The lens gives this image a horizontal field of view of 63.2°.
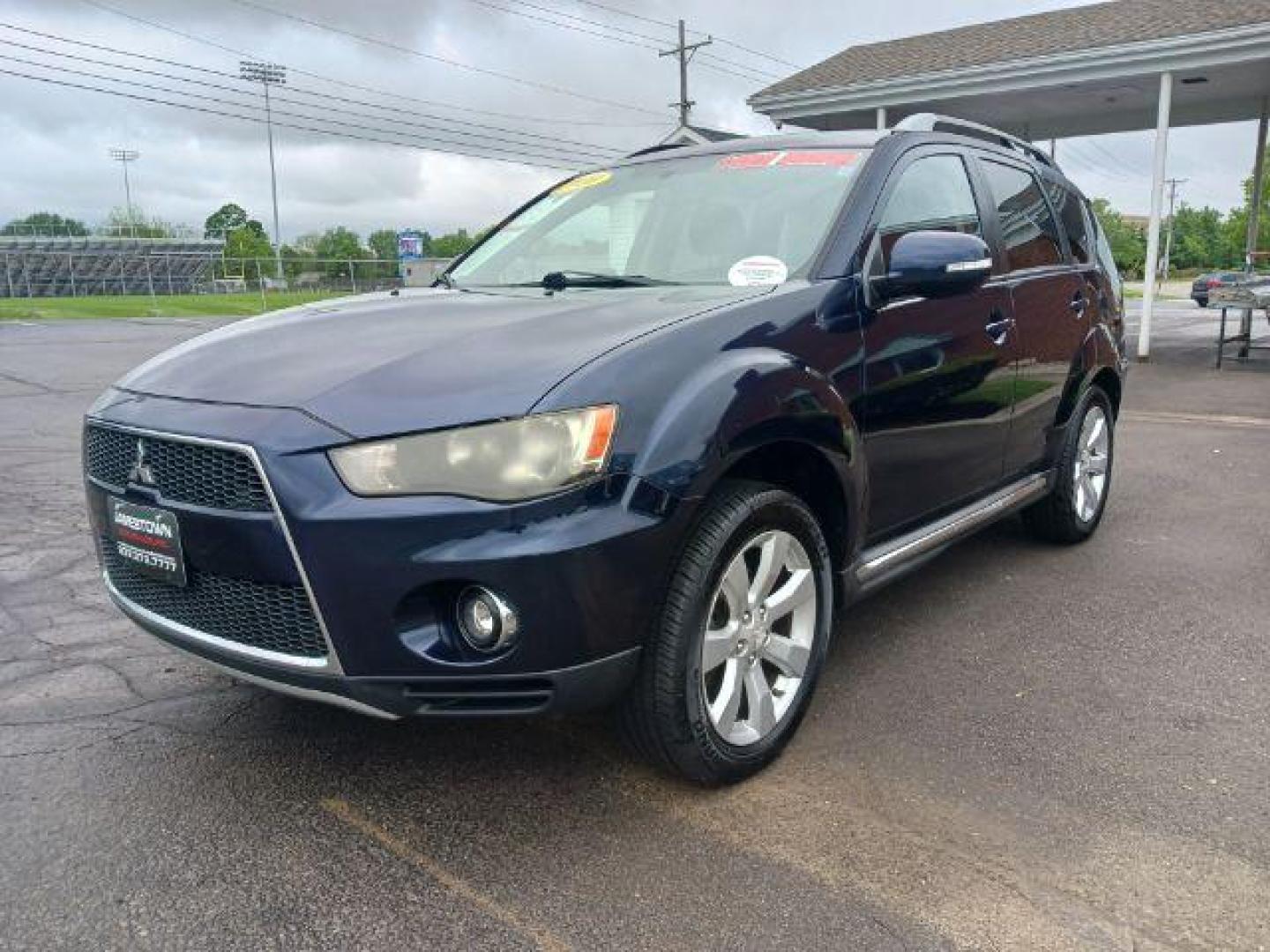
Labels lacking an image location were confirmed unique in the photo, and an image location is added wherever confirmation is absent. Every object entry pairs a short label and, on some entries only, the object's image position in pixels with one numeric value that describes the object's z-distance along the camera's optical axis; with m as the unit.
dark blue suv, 2.23
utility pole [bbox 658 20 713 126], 36.28
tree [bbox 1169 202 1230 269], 100.94
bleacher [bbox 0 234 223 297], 57.28
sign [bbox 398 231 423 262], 54.81
